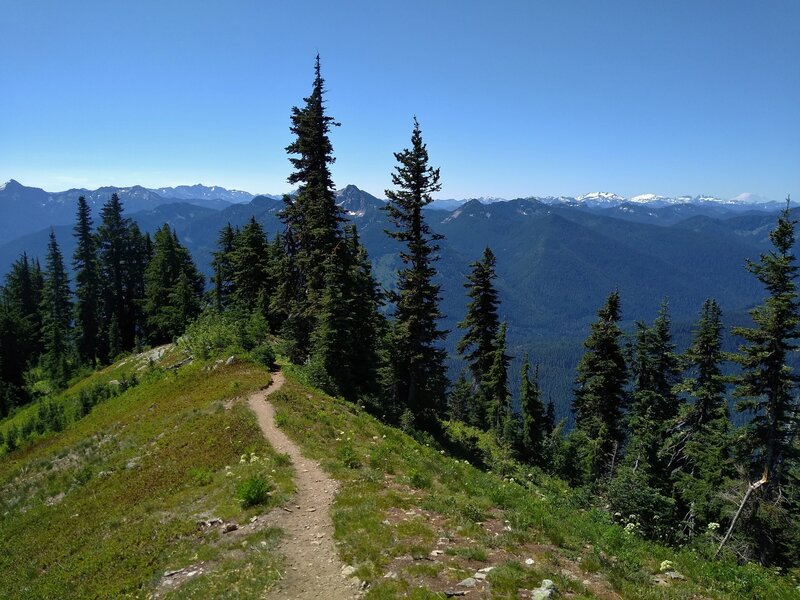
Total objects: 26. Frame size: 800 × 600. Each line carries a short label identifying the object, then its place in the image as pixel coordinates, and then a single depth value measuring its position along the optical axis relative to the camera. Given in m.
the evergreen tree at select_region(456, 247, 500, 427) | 43.28
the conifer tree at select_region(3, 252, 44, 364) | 65.19
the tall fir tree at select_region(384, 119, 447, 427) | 27.84
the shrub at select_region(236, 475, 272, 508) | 12.63
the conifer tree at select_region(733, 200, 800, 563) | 21.23
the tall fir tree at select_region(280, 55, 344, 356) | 31.47
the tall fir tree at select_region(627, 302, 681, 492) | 39.31
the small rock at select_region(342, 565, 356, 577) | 9.38
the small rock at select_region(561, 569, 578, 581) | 8.94
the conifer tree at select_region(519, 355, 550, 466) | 52.09
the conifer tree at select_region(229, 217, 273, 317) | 47.16
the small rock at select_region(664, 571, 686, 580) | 9.63
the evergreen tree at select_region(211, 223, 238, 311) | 55.44
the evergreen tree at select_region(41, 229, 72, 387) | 57.75
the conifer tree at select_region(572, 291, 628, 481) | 37.25
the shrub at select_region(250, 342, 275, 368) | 29.44
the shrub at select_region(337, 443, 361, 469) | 15.26
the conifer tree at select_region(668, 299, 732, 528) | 29.02
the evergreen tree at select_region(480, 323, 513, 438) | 44.75
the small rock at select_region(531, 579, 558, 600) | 7.92
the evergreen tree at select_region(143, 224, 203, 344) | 49.94
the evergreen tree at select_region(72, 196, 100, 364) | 60.22
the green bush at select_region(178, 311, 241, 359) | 32.75
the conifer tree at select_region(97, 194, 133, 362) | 61.28
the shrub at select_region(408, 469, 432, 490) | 13.78
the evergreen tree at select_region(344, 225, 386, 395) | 29.89
